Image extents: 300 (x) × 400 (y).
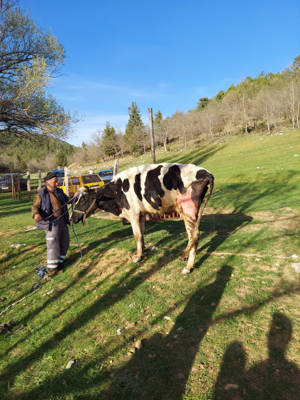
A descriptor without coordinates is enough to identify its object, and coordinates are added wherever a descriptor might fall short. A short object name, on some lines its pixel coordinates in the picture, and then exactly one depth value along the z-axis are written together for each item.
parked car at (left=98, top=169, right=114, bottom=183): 20.93
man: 5.55
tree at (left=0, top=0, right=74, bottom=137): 12.52
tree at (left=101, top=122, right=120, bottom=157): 77.12
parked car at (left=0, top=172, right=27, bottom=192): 30.34
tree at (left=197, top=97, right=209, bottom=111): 84.50
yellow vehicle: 18.75
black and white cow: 5.18
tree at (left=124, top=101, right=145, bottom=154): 69.88
